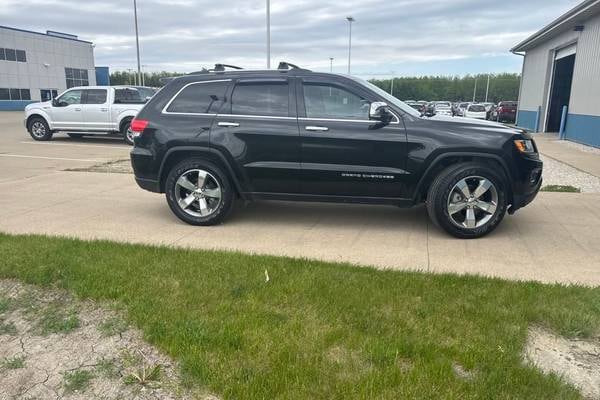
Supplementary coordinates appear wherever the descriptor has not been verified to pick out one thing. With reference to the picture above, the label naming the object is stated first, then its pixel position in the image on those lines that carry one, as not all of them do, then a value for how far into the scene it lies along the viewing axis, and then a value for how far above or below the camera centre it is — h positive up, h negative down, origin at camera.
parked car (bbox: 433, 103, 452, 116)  31.67 -0.72
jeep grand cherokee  5.46 -0.64
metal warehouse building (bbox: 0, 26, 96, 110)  49.53 +2.40
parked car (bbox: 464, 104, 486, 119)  33.64 -1.02
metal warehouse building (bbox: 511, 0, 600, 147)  16.61 +0.90
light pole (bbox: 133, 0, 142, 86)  36.81 +3.67
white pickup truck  15.92 -0.77
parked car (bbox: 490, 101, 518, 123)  32.41 -0.98
